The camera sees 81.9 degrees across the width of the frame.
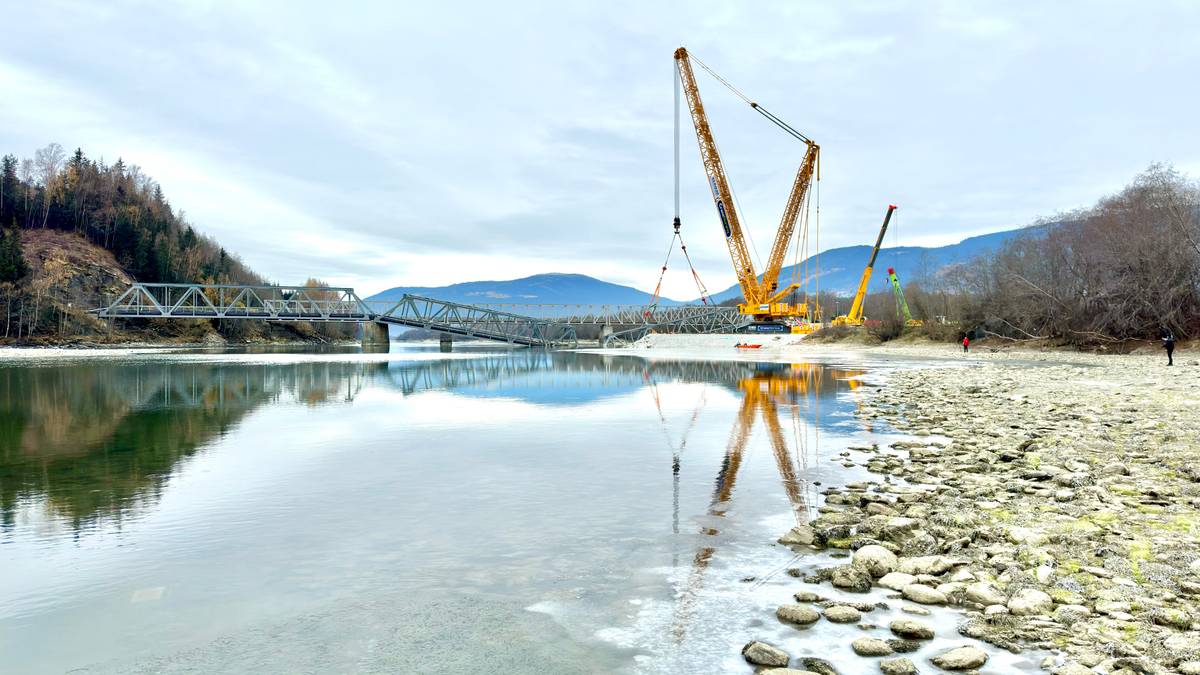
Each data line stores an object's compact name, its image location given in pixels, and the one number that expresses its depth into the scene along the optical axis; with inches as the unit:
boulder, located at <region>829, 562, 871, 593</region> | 252.1
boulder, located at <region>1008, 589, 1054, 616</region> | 218.5
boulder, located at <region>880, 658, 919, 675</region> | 187.0
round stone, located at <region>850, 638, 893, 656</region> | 199.8
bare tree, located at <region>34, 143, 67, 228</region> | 5093.5
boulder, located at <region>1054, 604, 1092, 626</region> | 211.8
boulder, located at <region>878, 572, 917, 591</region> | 251.4
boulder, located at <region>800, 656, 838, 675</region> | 188.7
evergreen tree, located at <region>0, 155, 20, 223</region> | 4864.7
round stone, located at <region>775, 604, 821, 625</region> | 224.5
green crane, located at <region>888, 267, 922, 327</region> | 3558.1
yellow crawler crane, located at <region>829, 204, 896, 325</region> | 4537.4
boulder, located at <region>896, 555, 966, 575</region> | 261.9
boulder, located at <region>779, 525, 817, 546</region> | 312.2
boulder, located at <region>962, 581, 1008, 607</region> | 230.4
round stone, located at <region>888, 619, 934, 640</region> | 208.7
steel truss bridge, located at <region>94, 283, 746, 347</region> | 4148.6
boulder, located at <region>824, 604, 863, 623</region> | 223.8
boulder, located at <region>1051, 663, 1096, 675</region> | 178.4
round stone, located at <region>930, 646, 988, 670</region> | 189.2
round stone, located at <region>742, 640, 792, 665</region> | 196.5
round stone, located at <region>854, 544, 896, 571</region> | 266.5
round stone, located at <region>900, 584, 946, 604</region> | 236.2
